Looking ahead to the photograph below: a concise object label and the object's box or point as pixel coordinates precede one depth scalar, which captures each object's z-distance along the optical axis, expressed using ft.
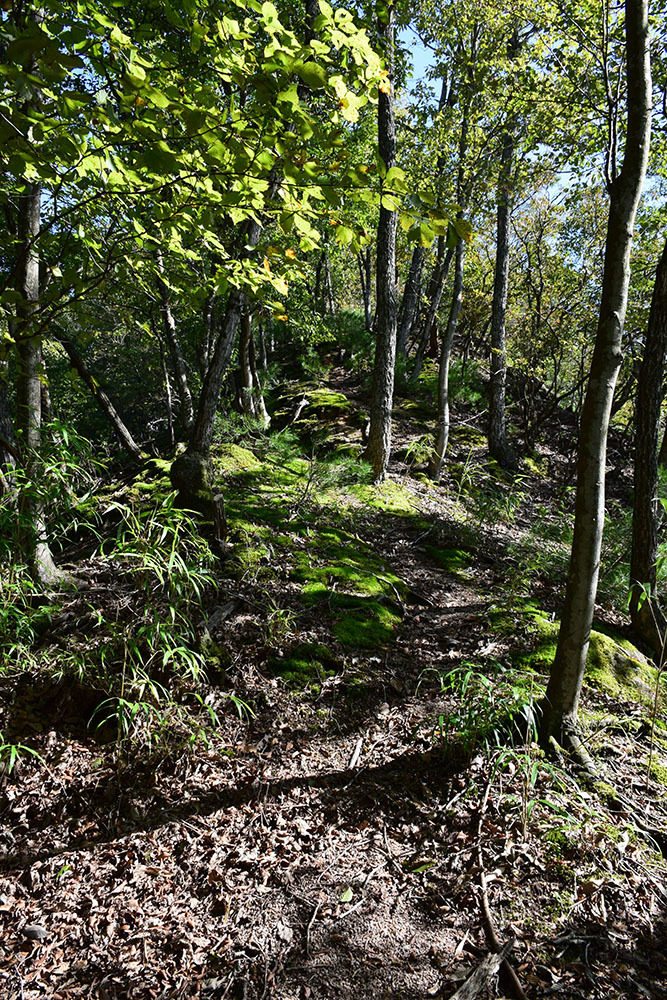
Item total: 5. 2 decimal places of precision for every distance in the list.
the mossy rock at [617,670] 12.06
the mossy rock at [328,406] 35.21
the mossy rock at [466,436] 37.85
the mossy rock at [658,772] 9.83
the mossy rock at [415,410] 39.86
